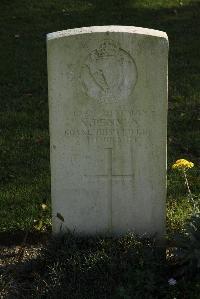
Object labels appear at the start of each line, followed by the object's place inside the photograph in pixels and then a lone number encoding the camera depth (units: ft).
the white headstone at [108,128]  14.46
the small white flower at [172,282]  13.75
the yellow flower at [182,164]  14.83
